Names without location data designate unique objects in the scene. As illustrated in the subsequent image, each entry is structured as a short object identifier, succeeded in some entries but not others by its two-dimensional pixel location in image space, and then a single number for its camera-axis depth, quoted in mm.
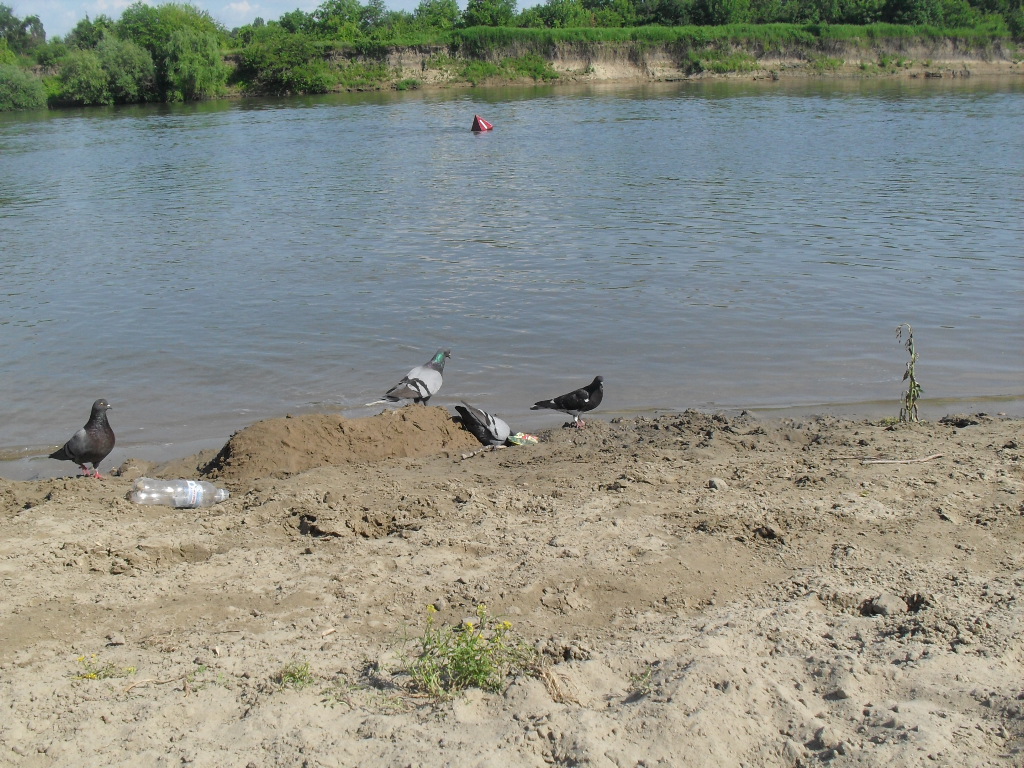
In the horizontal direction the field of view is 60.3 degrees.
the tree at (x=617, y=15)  75438
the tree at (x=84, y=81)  56969
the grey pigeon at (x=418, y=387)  8094
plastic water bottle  5559
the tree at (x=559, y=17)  74812
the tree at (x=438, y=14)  76000
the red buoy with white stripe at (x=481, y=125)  33812
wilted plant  6750
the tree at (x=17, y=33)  109188
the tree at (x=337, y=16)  73812
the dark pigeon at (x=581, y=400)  7699
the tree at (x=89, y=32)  70375
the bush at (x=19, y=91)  56156
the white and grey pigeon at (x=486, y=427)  7098
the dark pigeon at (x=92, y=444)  6719
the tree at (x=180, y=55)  57781
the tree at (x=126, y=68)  57438
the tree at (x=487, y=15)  75562
